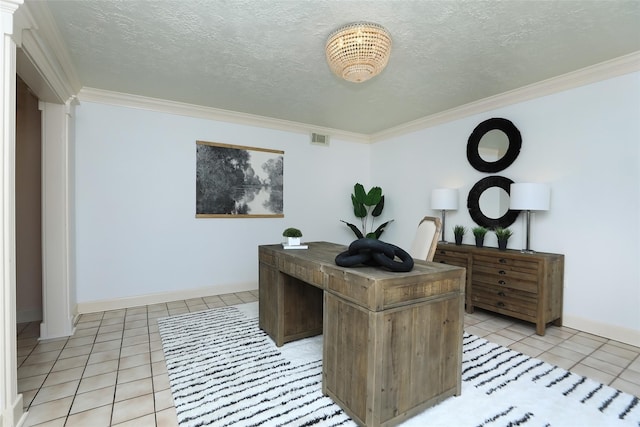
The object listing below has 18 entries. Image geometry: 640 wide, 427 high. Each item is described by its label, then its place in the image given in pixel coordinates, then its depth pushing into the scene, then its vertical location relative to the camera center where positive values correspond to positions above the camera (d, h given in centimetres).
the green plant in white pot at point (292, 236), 266 -28
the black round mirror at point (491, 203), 340 +6
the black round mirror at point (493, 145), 336 +77
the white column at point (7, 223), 149 -11
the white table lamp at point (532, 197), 294 +12
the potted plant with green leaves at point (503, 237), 324 -32
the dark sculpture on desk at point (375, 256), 167 -29
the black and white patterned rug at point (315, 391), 165 -120
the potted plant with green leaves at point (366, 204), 495 +5
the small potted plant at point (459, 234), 374 -33
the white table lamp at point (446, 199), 384 +11
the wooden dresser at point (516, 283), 280 -77
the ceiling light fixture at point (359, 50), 196 +108
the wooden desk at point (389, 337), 149 -72
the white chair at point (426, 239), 245 -28
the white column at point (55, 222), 266 -17
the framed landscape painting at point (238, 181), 398 +35
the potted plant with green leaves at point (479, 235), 347 -32
